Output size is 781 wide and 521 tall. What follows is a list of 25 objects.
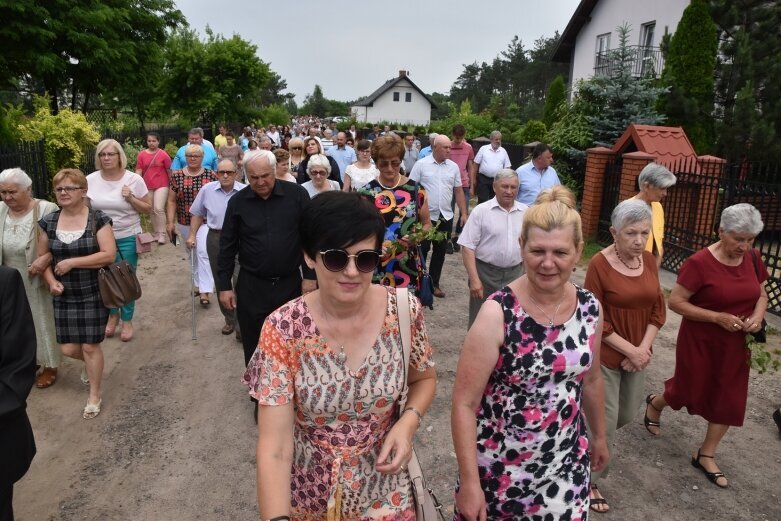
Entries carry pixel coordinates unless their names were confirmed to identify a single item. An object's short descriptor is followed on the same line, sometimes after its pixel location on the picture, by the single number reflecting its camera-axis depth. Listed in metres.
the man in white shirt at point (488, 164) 11.57
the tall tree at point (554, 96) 24.36
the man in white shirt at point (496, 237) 5.16
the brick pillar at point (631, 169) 10.20
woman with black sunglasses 1.95
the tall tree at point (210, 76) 31.83
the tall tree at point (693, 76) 14.90
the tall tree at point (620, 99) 13.39
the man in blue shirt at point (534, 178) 8.10
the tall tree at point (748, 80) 13.27
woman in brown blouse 3.56
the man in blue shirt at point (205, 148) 10.61
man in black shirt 4.54
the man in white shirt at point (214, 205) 6.24
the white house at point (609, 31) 22.49
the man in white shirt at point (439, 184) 7.96
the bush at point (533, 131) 22.33
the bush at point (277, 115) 53.42
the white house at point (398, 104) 88.12
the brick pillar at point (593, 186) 11.52
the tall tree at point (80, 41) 20.67
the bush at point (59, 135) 10.52
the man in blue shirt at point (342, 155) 11.89
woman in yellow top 4.60
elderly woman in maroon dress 3.95
